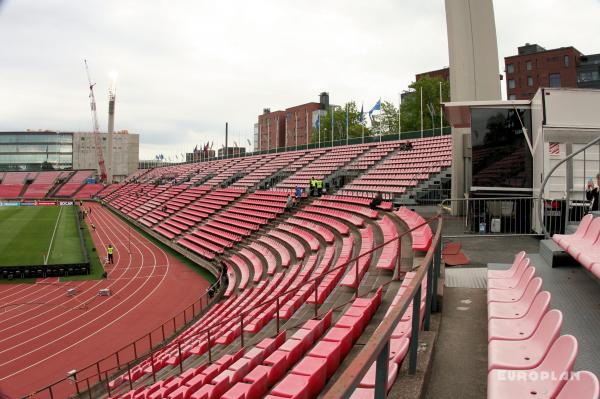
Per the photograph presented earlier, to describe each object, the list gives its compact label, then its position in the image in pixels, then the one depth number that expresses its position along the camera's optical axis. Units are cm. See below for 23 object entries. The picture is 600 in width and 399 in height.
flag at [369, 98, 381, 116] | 3778
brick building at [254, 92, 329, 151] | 10282
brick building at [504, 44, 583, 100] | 5166
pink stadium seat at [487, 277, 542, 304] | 421
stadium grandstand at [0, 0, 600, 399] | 348
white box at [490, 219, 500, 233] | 1036
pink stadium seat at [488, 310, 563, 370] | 285
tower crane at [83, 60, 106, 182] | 10070
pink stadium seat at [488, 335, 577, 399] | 232
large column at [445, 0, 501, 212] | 1402
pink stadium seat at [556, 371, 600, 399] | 183
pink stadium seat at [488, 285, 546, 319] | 390
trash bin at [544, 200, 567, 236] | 896
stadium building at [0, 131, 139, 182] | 11056
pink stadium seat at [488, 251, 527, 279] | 535
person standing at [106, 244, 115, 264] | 2745
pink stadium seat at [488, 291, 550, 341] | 338
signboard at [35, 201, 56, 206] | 7056
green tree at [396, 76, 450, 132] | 5684
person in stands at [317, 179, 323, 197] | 2806
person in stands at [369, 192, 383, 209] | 1947
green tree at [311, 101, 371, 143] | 6831
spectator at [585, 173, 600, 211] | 801
